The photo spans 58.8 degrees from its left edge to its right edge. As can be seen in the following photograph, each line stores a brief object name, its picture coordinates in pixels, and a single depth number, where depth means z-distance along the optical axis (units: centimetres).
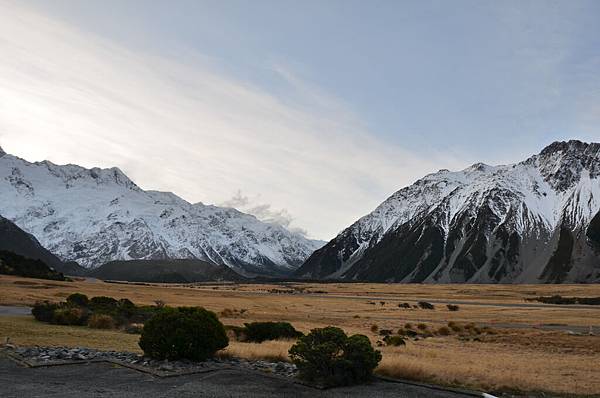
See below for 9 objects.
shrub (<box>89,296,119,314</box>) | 4054
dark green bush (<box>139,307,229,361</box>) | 2036
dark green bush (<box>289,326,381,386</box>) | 1758
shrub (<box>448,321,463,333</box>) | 4677
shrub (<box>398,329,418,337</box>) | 4238
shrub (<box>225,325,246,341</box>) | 3238
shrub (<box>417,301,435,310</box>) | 8489
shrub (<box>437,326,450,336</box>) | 4458
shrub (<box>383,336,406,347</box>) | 3258
